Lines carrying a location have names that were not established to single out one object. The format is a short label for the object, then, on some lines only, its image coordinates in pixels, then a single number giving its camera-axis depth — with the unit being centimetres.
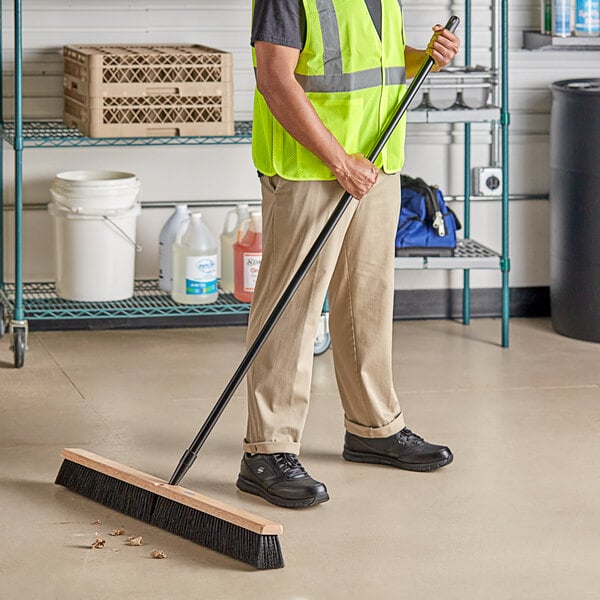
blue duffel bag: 688
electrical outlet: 741
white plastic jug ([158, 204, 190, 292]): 691
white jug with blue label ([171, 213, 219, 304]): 668
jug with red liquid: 671
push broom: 389
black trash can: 688
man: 425
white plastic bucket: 656
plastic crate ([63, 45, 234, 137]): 629
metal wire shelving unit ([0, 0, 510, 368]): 636
